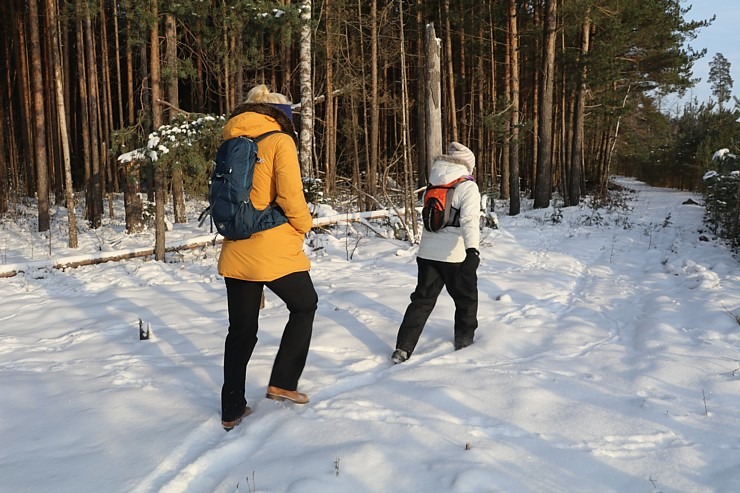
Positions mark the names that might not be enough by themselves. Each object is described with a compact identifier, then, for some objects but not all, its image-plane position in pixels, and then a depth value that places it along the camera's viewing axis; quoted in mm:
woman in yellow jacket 3125
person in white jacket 4375
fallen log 8750
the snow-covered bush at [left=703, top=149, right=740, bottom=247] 9758
